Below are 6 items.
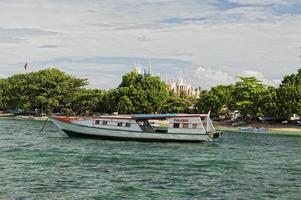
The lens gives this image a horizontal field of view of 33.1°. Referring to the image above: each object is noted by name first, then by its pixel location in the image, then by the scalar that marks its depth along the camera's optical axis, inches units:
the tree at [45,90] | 6338.6
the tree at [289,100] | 4291.3
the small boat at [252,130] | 4094.5
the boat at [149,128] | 2746.1
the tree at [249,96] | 4702.3
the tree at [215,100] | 5128.0
